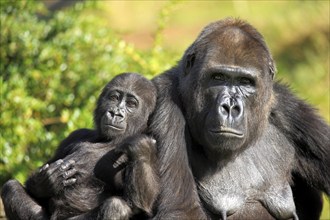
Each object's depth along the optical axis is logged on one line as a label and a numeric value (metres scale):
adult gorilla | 11.95
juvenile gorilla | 11.91
